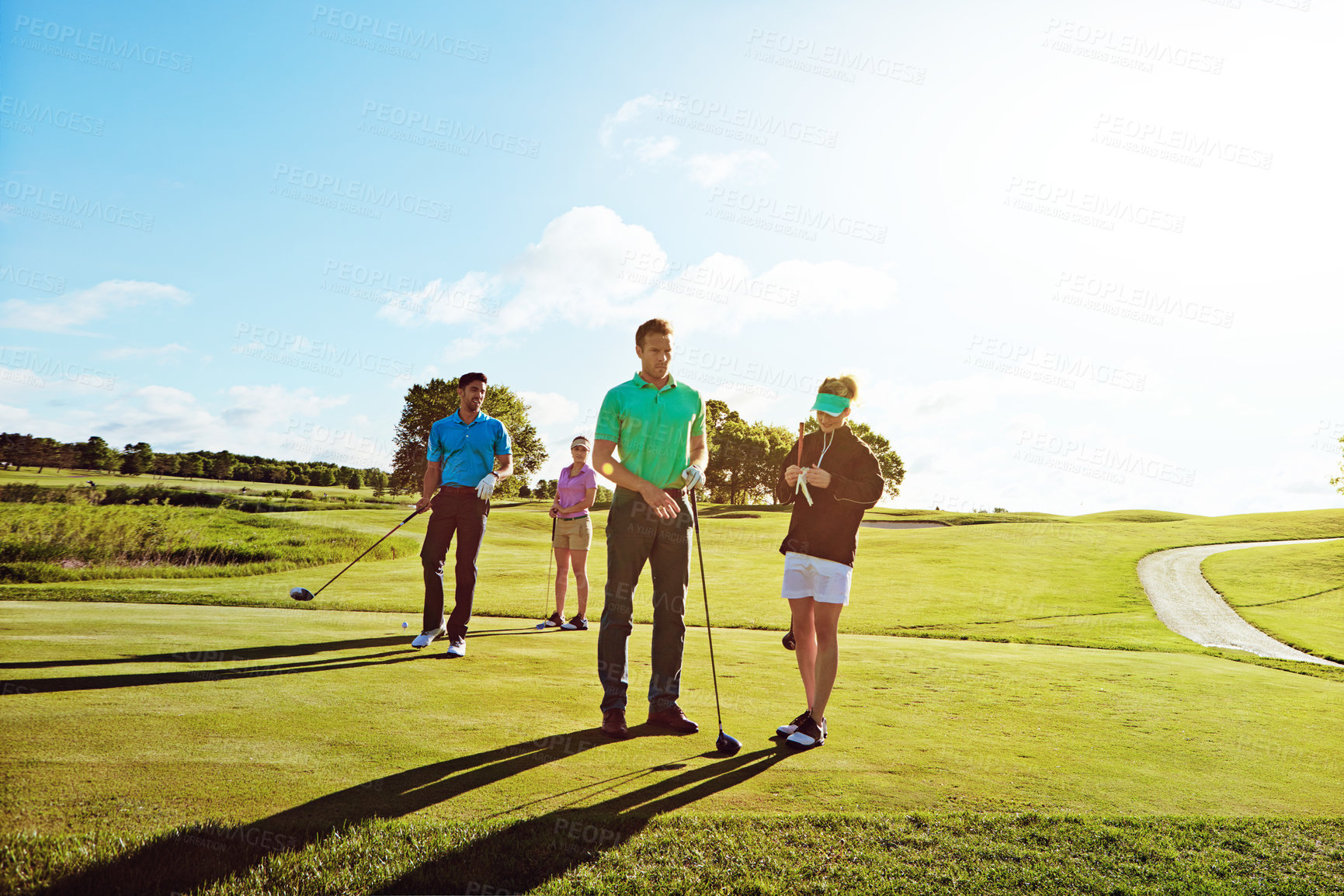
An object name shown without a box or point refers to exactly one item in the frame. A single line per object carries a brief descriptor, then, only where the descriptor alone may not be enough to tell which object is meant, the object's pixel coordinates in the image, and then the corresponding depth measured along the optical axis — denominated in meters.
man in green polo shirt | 5.15
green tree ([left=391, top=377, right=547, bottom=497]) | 53.94
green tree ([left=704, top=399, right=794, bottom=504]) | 64.75
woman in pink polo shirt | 10.79
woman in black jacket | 4.97
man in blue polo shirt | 7.95
